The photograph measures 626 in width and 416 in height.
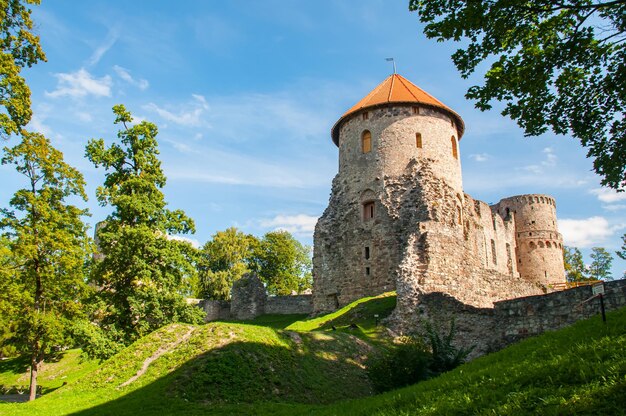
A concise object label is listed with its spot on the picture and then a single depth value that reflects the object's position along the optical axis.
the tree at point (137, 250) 19.94
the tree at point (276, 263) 55.66
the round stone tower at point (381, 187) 25.91
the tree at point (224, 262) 49.66
